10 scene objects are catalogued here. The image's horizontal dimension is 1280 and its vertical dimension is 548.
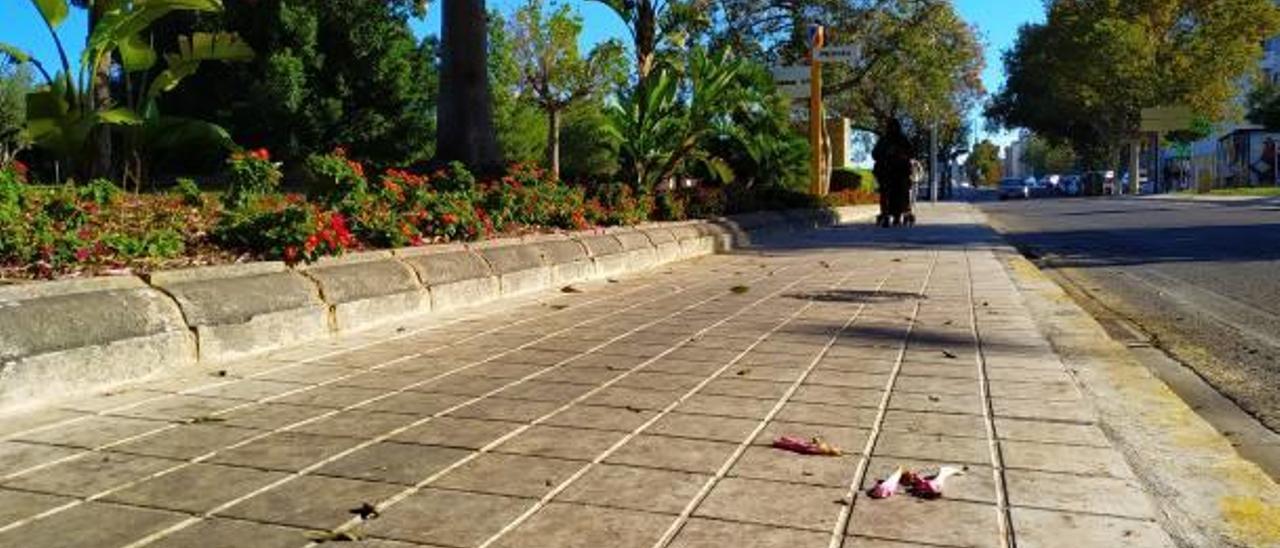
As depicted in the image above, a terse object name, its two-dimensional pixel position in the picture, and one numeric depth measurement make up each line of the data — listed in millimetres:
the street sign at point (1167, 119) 52812
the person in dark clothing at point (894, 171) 18469
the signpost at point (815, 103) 21266
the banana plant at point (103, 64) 9633
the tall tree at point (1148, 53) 51750
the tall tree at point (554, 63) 41906
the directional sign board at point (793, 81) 22375
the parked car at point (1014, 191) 64688
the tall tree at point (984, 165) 121462
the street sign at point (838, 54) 20938
